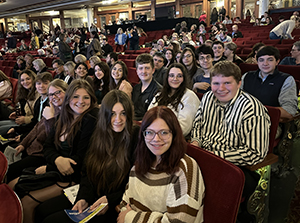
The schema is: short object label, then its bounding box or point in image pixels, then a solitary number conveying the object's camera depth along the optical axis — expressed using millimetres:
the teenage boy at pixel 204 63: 2857
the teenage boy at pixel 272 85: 2173
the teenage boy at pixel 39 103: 2619
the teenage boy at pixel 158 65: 3485
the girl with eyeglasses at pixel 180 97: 1982
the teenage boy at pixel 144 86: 2668
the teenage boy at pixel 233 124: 1501
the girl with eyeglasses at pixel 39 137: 1997
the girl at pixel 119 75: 3065
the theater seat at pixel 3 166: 1270
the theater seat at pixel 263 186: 1436
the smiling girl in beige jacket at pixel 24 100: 2933
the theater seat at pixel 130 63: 5234
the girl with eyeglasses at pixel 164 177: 1075
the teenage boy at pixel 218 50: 3590
